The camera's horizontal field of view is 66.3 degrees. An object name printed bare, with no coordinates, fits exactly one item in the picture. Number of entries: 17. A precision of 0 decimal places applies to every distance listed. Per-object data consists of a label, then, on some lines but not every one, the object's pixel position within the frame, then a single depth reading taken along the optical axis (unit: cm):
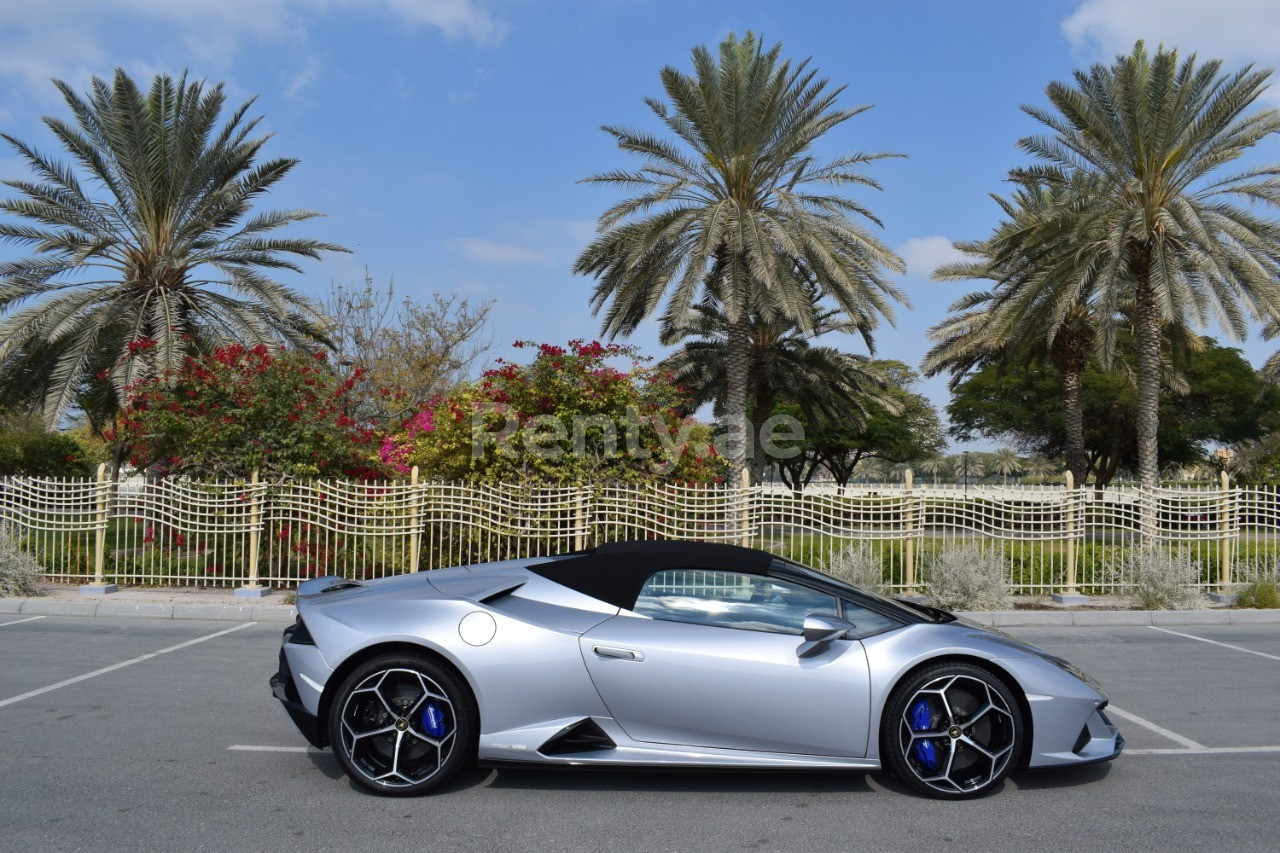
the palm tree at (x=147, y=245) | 1828
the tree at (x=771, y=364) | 2812
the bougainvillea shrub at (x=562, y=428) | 1434
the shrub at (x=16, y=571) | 1210
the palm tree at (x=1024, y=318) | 2000
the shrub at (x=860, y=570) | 1193
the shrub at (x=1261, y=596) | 1216
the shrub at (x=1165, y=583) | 1202
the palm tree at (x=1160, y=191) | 1722
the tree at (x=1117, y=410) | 3859
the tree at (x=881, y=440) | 4878
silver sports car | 459
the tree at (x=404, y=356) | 2923
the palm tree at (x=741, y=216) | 1888
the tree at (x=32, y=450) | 3866
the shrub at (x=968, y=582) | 1198
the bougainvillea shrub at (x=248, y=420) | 1399
